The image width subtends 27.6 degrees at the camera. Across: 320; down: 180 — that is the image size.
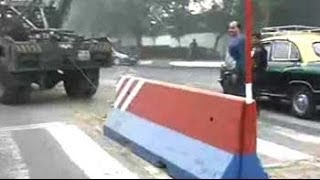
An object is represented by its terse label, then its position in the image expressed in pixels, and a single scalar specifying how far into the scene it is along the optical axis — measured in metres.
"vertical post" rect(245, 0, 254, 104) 7.18
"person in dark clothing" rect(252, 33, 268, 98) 13.02
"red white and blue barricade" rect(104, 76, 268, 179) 6.31
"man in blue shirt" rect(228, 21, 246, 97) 12.20
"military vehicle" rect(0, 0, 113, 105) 14.98
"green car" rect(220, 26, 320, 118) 12.53
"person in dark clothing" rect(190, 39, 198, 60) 44.12
